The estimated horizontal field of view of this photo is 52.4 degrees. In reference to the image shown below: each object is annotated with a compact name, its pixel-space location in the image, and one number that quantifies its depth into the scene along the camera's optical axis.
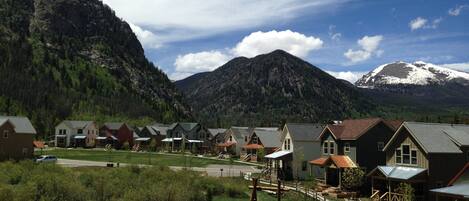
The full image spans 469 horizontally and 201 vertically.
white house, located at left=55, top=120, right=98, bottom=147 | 134.88
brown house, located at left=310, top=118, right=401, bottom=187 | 55.31
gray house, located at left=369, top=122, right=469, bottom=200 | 43.22
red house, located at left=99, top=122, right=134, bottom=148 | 138.25
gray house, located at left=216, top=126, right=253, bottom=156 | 113.56
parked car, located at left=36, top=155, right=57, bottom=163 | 71.14
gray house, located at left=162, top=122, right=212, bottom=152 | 130.50
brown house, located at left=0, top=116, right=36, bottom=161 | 75.12
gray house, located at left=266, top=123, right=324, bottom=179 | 65.44
